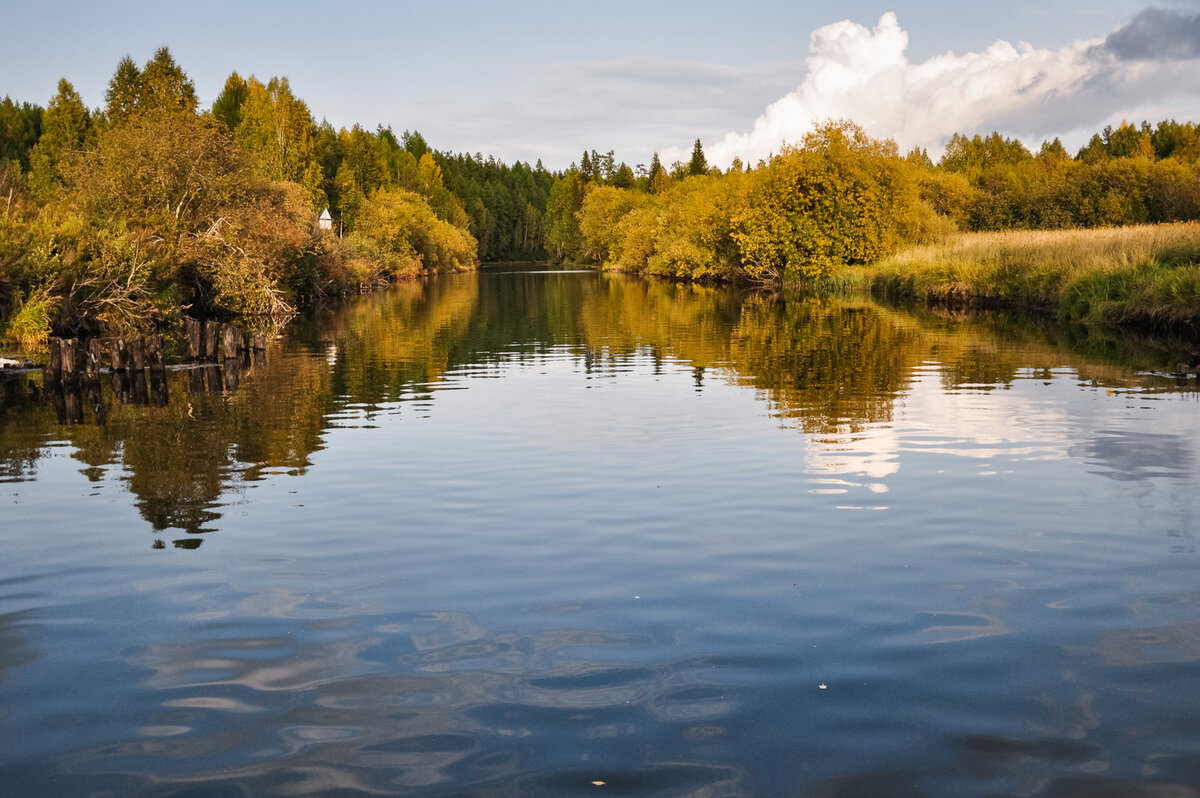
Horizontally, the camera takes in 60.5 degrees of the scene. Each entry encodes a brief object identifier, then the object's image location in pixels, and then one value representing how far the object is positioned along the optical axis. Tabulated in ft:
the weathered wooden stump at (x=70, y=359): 76.13
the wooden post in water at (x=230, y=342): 88.94
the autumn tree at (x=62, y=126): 322.75
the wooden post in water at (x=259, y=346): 95.19
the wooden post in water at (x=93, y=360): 79.46
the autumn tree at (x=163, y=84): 277.85
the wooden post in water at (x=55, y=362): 76.38
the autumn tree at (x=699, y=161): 455.63
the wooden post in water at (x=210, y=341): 92.58
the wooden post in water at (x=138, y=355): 81.25
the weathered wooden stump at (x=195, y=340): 92.53
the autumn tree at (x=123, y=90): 285.23
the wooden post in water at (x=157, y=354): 83.71
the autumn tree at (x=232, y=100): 354.74
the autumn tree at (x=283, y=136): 265.34
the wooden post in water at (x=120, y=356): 81.30
